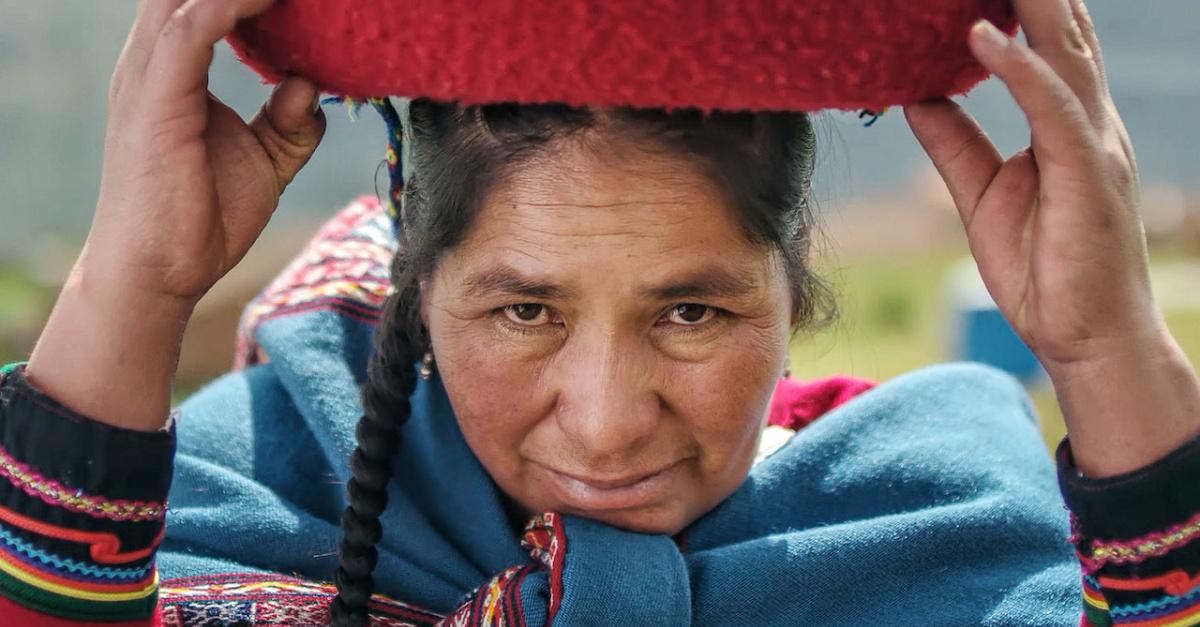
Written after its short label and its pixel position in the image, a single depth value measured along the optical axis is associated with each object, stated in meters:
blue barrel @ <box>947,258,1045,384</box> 2.01
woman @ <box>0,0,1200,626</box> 0.77
